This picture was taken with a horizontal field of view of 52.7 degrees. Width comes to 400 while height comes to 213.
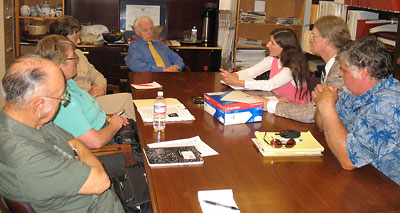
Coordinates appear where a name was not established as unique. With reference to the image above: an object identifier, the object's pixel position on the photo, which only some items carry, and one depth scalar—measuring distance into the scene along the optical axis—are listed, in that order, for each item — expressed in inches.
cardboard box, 86.8
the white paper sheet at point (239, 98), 90.4
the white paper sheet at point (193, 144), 72.7
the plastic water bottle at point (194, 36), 217.8
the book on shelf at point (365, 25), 153.8
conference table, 55.8
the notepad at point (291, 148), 71.7
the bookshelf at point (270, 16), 215.9
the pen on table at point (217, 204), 53.7
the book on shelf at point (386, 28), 141.3
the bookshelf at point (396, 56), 129.6
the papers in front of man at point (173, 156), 66.6
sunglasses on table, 72.6
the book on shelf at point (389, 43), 133.4
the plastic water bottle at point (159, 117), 83.9
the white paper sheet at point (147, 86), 120.0
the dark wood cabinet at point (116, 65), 200.5
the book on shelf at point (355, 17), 155.3
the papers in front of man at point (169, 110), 90.1
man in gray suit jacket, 107.4
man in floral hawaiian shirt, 66.6
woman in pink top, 118.5
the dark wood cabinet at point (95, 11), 211.6
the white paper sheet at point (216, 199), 53.4
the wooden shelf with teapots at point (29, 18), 192.5
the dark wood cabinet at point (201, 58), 211.8
